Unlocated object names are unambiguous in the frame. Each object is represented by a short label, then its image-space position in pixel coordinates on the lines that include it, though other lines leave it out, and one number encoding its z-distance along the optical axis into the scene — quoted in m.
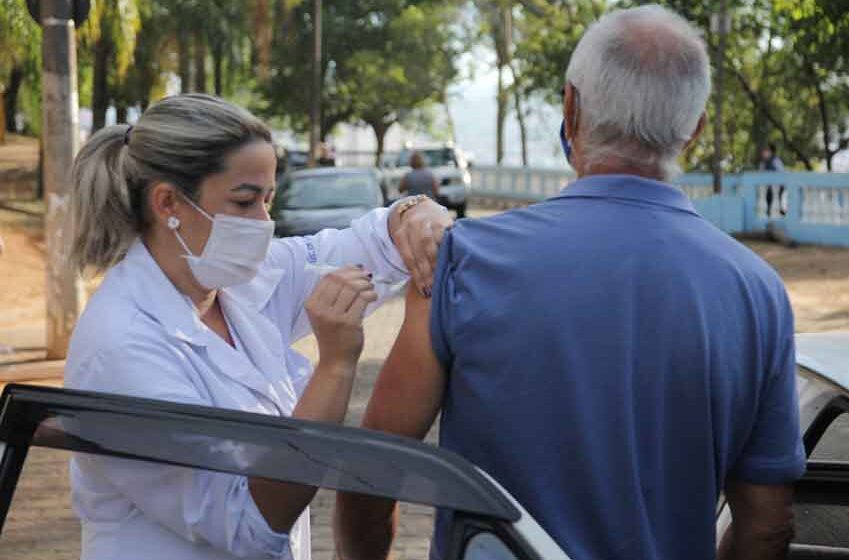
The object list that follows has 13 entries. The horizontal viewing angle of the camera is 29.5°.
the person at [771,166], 27.38
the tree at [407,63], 59.00
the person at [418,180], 24.23
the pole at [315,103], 40.31
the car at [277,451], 2.14
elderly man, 2.44
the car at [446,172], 35.93
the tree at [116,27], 20.53
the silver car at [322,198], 19.95
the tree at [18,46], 23.98
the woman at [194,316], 2.54
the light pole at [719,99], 27.09
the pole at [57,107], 12.52
